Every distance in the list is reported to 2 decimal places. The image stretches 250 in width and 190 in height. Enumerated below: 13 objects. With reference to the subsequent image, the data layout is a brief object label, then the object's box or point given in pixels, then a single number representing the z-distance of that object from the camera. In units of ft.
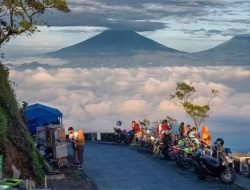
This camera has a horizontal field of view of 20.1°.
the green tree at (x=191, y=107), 170.19
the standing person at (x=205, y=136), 91.35
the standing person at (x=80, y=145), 94.98
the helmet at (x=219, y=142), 78.64
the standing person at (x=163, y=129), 109.11
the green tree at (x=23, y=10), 85.25
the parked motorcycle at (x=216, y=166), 76.46
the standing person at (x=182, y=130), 109.50
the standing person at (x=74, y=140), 96.53
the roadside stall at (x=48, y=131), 93.76
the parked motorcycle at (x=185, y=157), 92.99
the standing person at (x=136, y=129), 144.46
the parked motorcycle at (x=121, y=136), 150.94
